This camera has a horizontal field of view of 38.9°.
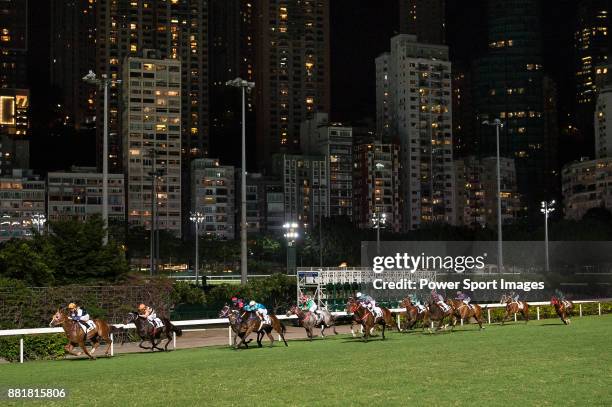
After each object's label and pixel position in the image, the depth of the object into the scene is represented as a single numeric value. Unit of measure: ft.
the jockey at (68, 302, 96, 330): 71.63
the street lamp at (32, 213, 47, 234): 255.17
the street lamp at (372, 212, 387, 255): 231.50
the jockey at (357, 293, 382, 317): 86.89
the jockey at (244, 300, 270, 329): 80.28
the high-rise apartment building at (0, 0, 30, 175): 568.00
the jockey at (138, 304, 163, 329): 79.71
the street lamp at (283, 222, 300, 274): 266.16
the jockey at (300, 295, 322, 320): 94.17
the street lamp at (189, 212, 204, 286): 261.07
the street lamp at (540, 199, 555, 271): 158.81
